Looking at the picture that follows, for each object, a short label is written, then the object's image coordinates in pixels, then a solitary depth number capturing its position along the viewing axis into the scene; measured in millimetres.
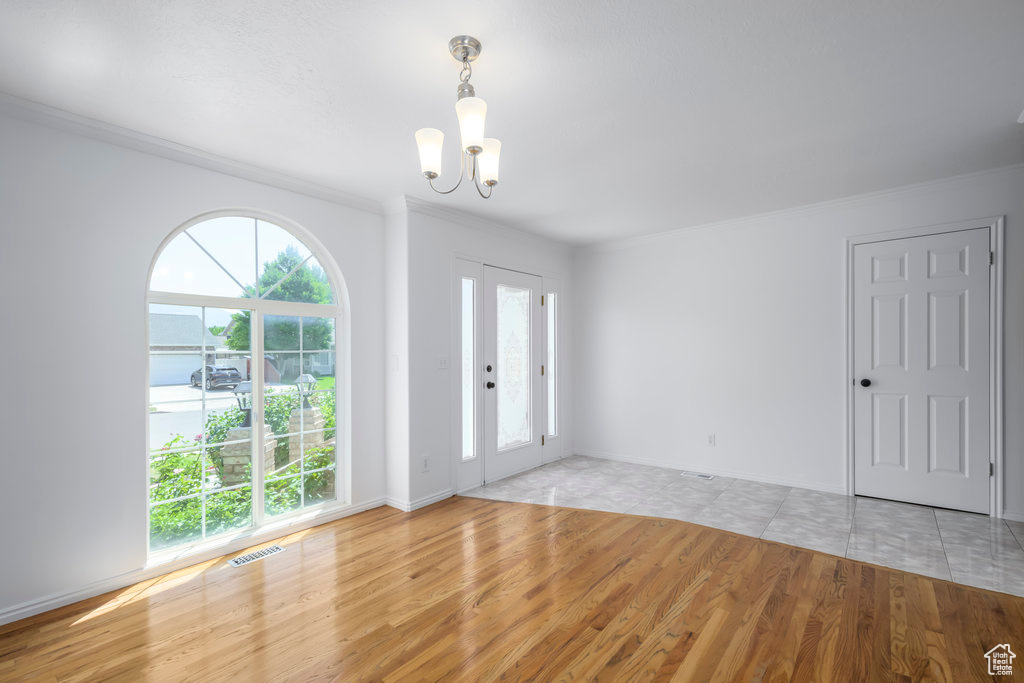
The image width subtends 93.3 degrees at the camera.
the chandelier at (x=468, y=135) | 1841
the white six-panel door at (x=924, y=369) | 3611
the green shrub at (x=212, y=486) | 2945
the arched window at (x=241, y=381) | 2973
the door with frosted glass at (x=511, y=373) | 4703
